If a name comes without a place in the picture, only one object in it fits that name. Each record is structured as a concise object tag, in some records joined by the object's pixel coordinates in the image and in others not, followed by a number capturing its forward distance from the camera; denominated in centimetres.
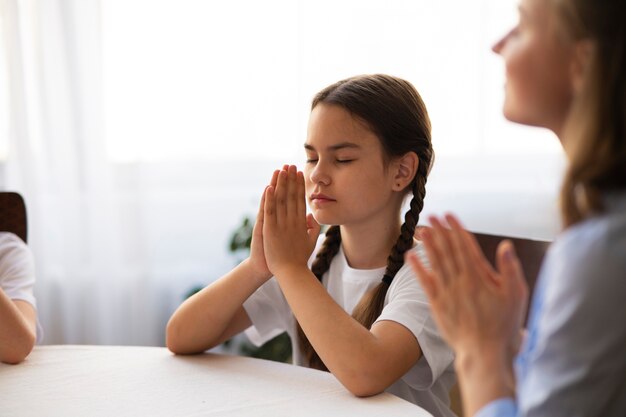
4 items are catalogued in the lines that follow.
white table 118
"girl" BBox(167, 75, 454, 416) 133
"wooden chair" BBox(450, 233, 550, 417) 158
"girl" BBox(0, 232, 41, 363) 141
